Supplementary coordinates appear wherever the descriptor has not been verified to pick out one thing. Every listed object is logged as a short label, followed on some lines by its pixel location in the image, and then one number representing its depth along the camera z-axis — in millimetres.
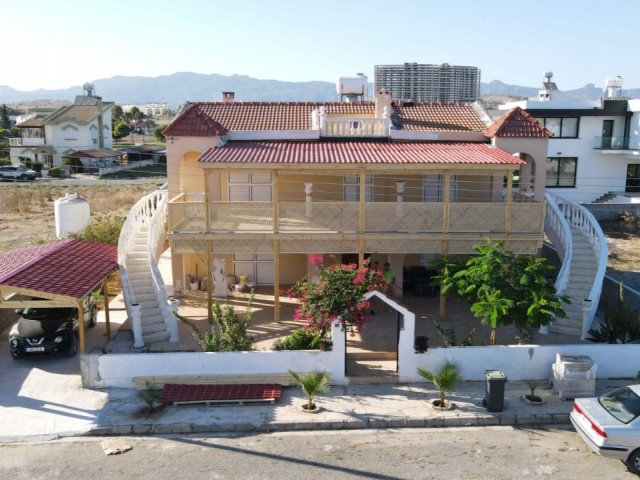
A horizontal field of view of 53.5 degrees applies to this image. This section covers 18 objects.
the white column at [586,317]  15789
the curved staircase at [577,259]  16312
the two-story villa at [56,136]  64375
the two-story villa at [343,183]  16672
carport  13500
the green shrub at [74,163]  61656
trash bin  12250
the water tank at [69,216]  22656
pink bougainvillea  13570
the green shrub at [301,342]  14031
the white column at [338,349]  13367
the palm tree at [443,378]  12336
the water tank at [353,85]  26016
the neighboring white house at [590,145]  35000
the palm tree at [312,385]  12219
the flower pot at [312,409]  12377
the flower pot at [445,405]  12469
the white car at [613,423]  9977
